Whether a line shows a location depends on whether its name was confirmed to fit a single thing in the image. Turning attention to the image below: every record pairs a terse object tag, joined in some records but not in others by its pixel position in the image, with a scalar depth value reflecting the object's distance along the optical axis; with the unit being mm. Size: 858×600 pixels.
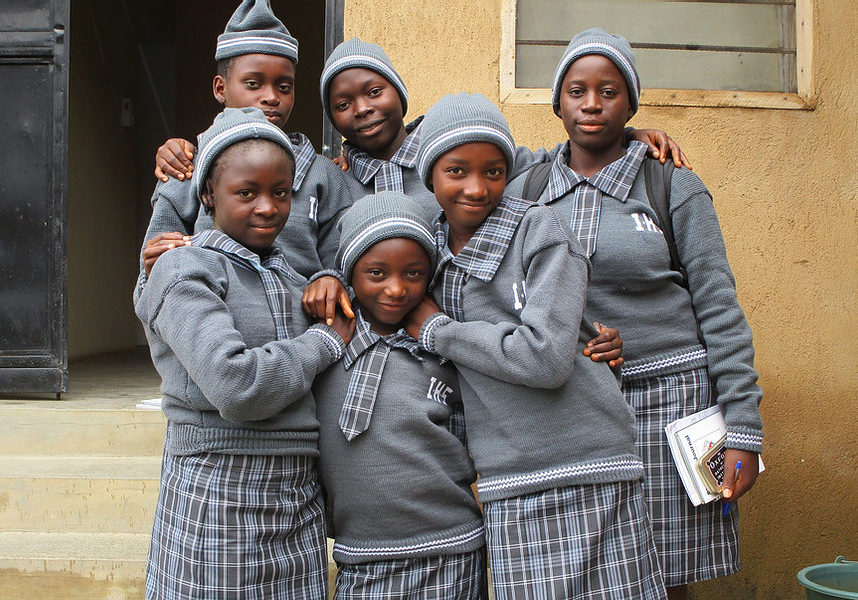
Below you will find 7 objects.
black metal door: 4113
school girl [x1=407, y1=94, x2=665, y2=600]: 1825
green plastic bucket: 2857
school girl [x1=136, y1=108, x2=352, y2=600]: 1748
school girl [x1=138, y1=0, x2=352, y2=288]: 2299
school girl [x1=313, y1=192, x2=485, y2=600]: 1905
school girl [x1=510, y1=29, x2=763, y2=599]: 2154
